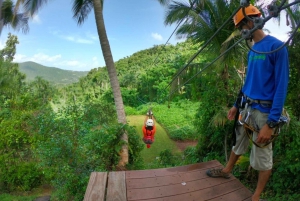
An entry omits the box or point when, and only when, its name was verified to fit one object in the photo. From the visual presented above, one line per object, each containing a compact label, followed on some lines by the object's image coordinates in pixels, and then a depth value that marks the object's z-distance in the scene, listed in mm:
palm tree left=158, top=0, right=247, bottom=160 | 4207
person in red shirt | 5948
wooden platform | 1433
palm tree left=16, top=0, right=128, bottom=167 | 4361
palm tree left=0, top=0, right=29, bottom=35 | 6877
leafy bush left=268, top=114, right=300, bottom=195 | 2458
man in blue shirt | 1173
